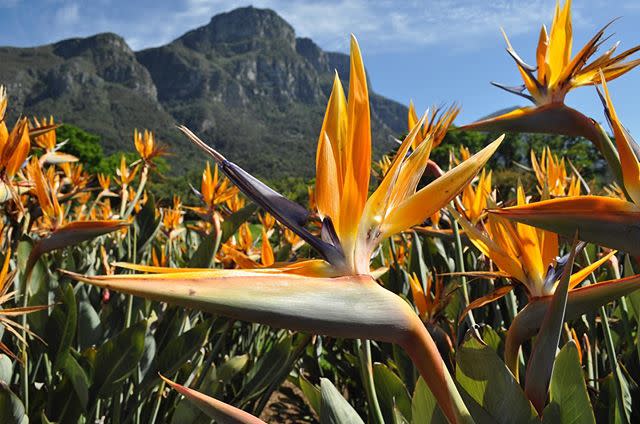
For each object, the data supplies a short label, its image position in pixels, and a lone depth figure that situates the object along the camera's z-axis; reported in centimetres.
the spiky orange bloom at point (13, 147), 118
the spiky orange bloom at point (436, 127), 52
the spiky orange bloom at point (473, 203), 134
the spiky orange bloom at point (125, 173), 265
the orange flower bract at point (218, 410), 44
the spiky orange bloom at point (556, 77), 78
